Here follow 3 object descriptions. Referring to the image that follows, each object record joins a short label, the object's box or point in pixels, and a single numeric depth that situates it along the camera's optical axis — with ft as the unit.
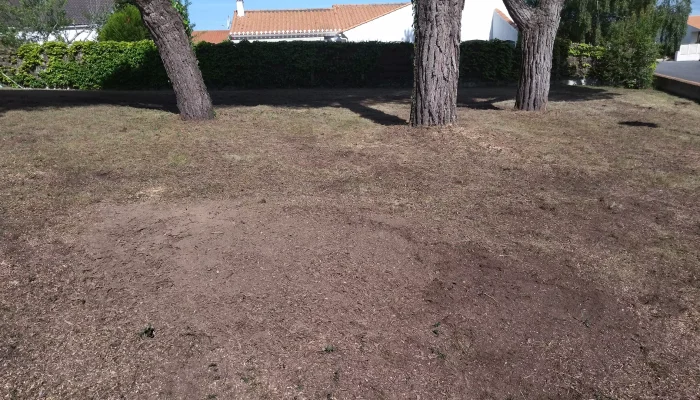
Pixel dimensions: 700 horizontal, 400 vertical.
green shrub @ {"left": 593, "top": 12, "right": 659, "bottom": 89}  50.90
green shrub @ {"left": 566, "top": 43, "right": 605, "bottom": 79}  54.85
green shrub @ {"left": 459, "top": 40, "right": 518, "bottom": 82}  53.93
